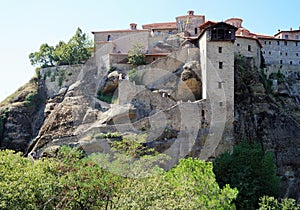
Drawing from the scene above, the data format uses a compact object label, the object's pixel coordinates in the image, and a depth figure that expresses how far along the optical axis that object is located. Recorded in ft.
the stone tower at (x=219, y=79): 134.82
